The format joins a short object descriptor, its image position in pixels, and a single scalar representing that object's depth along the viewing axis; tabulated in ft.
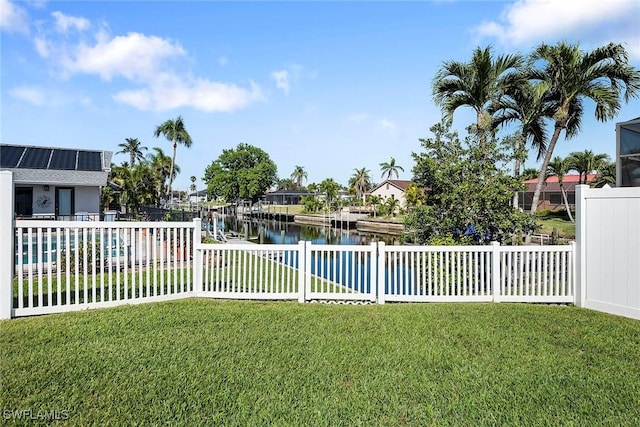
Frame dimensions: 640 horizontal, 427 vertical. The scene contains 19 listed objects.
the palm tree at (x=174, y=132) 124.47
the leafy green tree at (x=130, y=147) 160.76
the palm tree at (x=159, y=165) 123.54
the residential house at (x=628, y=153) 29.76
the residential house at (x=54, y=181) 50.52
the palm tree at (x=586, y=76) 31.35
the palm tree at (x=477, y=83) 31.76
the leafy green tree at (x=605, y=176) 100.58
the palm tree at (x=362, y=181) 231.30
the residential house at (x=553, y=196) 132.59
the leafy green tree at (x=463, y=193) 27.43
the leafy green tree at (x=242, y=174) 179.32
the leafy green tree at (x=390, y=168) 232.22
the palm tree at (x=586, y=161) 116.47
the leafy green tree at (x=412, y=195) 109.79
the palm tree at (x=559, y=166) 123.65
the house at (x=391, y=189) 170.01
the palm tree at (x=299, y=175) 348.59
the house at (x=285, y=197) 247.29
